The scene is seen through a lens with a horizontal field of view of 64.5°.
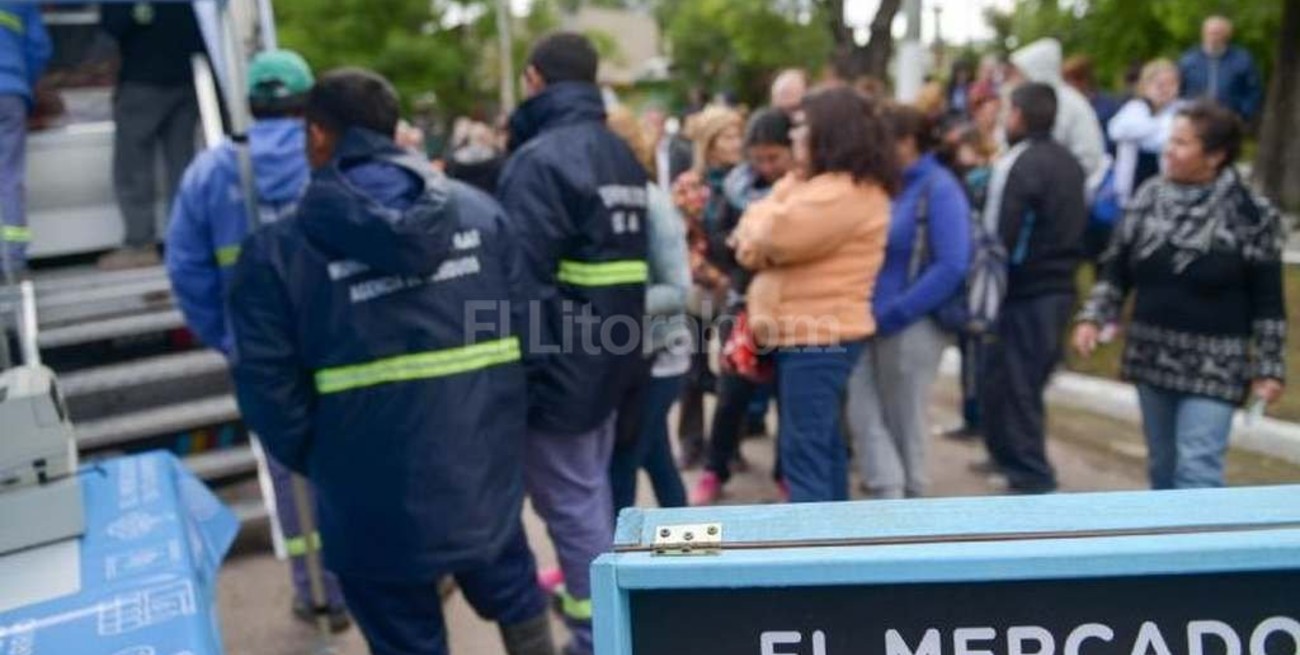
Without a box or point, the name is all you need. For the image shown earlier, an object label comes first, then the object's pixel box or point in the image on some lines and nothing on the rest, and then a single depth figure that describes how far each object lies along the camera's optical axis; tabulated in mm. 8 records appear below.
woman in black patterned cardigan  3262
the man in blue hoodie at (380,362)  2457
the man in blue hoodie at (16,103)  3973
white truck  4125
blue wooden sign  1269
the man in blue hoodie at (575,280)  3033
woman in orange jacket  3469
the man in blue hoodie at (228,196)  3420
